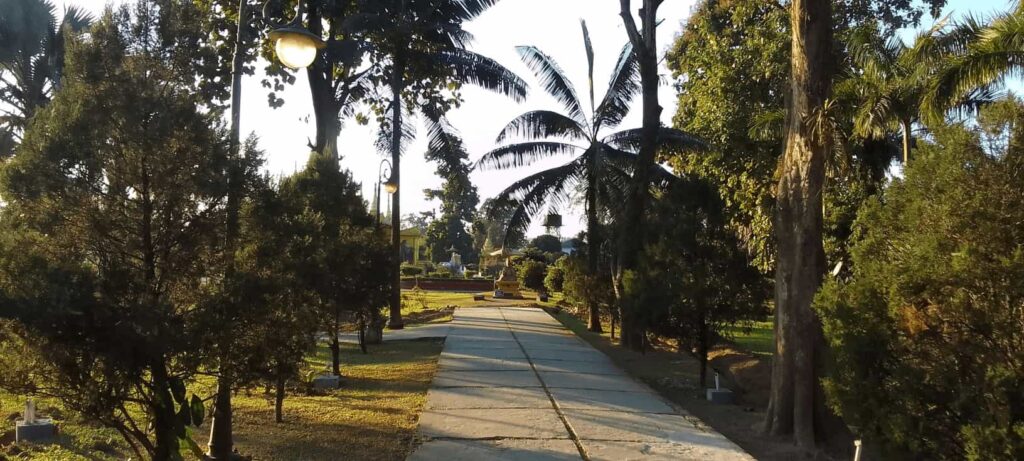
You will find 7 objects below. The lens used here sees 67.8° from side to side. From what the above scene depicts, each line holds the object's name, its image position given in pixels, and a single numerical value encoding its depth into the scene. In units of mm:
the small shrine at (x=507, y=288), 35906
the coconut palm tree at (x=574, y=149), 17844
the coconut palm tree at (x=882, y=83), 12664
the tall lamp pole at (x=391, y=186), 17438
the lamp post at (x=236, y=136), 5258
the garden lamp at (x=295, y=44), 6202
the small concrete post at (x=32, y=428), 6465
